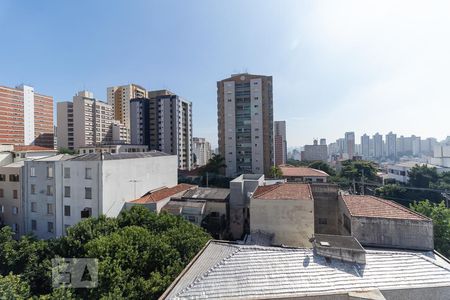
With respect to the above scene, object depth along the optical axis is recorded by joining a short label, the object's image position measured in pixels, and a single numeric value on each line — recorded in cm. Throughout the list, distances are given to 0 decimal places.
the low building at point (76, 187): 2491
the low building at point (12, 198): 2994
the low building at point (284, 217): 2047
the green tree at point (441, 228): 1930
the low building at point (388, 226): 1597
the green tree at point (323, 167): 6756
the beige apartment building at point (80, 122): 7838
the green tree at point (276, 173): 4562
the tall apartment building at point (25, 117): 7468
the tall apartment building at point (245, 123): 5759
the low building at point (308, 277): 970
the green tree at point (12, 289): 1199
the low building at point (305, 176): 4406
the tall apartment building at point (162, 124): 7381
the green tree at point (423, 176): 4709
